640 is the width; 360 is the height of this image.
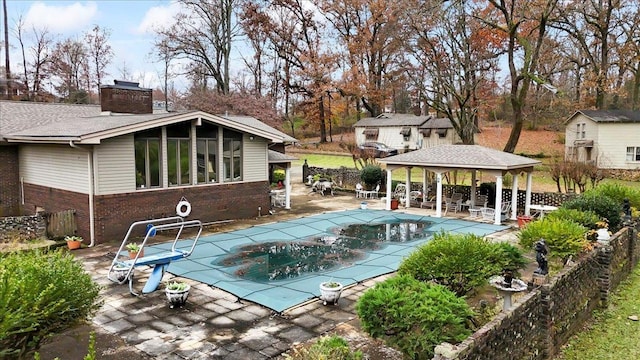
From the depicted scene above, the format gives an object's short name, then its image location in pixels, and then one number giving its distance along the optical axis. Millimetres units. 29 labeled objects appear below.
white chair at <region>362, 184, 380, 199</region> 21944
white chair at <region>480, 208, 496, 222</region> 16094
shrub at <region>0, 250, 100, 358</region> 4125
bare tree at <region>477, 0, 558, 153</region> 23531
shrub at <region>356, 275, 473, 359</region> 4785
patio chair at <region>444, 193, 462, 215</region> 17922
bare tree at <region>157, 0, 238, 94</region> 33656
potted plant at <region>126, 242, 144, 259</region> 9789
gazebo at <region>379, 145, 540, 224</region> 15547
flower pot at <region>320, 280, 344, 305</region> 7520
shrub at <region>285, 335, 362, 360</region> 4398
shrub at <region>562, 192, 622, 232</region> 10648
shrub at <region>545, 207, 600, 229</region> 9719
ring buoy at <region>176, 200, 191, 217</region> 12298
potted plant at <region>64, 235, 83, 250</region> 11852
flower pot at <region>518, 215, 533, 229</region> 14792
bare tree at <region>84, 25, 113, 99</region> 39469
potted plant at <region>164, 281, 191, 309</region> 7438
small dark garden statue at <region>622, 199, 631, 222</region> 10377
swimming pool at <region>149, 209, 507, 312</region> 8675
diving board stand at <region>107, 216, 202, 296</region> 8227
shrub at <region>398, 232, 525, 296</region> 6457
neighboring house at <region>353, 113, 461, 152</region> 39000
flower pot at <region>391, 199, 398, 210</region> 18484
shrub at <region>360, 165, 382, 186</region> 22438
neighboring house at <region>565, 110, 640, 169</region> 28219
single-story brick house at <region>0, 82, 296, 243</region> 12430
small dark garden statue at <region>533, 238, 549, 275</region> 6340
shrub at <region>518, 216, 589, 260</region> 7930
